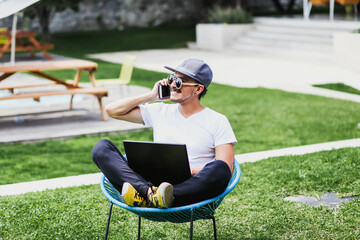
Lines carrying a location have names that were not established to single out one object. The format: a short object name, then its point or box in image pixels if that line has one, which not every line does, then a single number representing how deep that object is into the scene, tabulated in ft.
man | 11.28
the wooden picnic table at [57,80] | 27.94
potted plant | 64.44
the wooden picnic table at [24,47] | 58.70
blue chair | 11.04
